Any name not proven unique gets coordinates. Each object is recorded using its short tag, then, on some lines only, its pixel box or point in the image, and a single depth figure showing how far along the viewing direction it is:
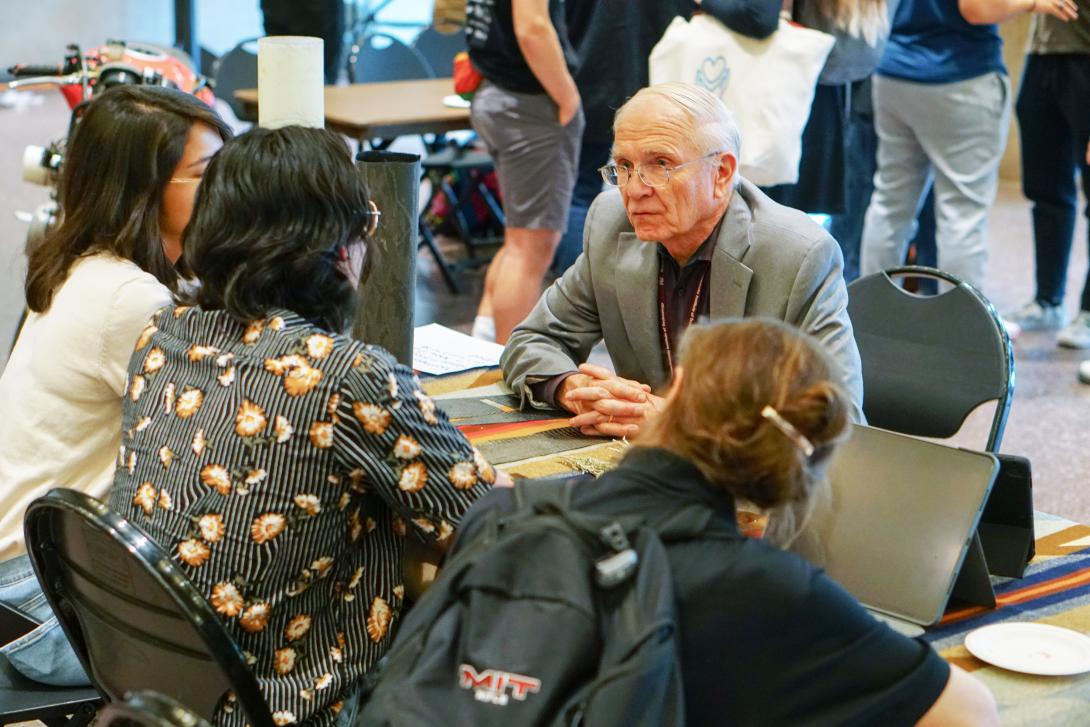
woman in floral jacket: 1.64
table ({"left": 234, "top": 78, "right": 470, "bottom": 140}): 5.16
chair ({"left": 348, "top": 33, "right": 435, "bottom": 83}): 6.66
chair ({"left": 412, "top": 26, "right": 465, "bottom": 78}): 7.14
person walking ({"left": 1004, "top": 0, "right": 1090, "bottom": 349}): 4.76
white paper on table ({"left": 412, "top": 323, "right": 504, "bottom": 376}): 2.65
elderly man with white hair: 2.29
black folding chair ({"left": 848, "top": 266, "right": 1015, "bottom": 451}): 2.51
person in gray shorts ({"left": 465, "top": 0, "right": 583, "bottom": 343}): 4.12
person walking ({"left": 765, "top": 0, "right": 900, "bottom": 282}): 3.93
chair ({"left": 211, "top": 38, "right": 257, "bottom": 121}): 6.41
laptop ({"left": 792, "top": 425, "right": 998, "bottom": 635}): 1.69
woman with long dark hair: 2.09
